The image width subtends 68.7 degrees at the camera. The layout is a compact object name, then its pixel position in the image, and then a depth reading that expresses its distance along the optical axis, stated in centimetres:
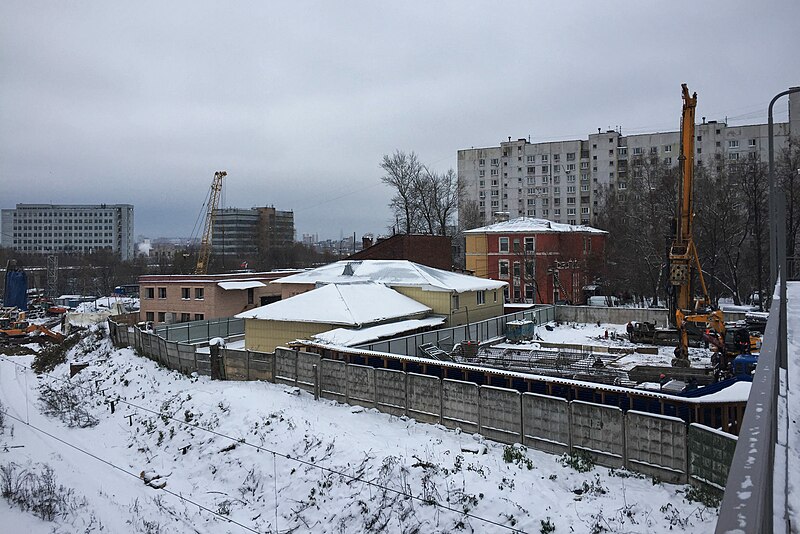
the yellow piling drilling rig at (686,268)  2411
